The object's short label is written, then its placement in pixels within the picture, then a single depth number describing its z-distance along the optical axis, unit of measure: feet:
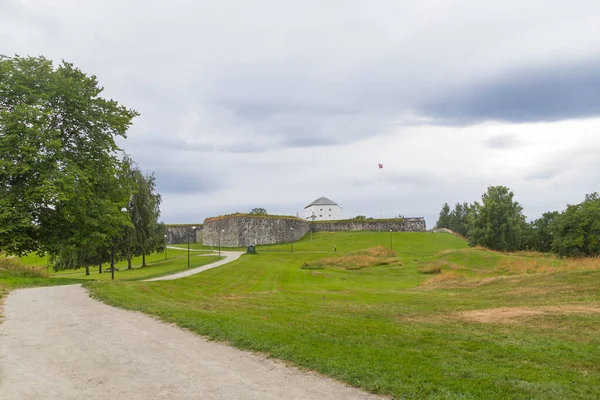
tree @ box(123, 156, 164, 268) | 147.74
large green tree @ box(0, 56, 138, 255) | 70.23
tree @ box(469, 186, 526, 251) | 228.84
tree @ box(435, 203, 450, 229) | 409.08
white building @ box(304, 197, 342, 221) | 406.41
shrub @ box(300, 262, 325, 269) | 145.65
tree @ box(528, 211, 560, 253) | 269.64
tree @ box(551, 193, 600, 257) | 187.01
